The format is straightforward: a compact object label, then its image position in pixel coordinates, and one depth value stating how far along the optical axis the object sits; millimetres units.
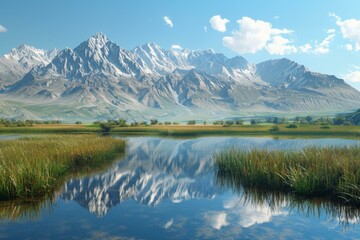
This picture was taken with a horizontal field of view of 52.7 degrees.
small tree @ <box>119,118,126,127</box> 139450
